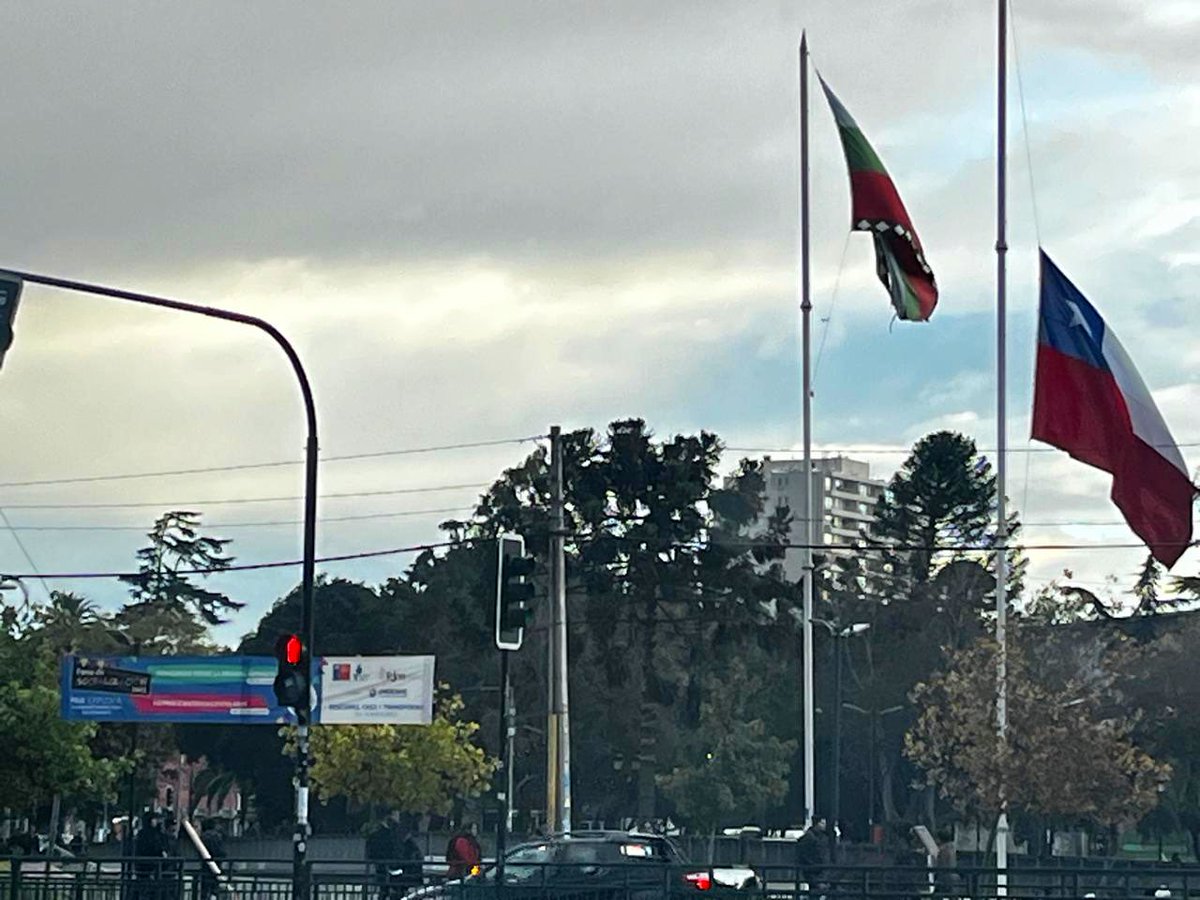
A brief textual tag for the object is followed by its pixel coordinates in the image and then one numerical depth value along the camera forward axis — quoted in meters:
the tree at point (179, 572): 110.31
